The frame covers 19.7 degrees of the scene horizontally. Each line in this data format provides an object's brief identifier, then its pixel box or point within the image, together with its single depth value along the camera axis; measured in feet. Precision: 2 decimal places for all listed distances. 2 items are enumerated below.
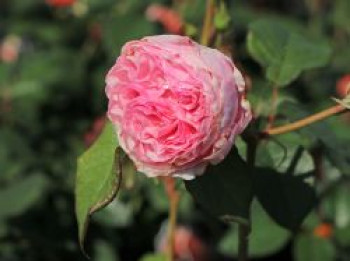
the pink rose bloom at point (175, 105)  2.97
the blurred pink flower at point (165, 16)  7.55
